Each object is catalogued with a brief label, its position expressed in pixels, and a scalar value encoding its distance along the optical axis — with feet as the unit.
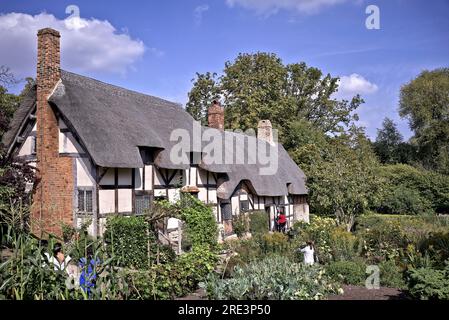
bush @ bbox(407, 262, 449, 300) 23.43
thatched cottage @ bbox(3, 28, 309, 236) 42.93
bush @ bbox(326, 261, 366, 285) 32.04
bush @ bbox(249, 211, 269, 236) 65.82
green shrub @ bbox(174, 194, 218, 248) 39.99
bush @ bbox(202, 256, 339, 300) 22.80
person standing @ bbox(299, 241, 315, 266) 34.46
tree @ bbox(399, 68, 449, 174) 124.77
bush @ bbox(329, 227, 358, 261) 37.58
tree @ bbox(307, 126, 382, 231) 57.26
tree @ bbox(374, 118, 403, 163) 142.00
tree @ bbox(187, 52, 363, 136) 106.63
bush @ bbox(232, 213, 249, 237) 63.82
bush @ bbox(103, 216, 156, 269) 37.68
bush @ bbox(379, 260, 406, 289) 31.21
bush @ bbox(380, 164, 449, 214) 85.25
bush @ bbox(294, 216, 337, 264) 38.47
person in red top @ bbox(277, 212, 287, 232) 64.69
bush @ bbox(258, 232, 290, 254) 38.25
